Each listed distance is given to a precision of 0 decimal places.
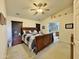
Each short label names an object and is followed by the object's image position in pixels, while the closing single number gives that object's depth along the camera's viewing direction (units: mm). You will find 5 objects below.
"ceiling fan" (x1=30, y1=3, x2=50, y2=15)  3096
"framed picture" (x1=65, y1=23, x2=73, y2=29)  3854
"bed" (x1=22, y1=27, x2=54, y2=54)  2438
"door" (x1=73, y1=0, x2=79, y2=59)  927
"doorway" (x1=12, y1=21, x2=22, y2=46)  3910
